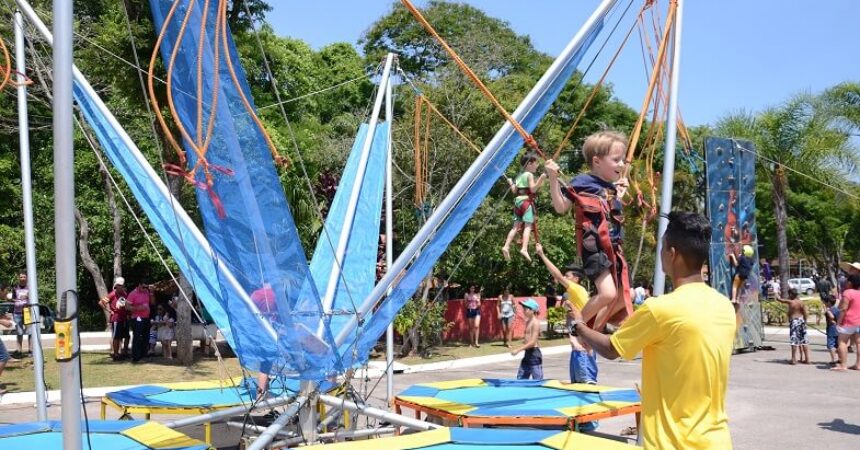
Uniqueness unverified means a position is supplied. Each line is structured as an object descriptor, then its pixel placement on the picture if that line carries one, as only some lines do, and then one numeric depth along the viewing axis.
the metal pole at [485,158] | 5.93
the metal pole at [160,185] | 5.61
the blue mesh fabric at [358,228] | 8.08
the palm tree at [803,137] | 22.73
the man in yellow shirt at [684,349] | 3.02
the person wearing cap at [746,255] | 13.98
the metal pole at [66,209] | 3.29
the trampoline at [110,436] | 5.28
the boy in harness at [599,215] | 4.70
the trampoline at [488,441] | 5.30
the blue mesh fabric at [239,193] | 5.50
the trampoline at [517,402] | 7.04
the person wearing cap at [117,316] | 14.60
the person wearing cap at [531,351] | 9.46
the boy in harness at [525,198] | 7.14
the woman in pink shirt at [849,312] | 12.17
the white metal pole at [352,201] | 7.07
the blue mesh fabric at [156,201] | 6.23
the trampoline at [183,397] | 7.31
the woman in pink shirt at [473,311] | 18.83
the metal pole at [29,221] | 7.36
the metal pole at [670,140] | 5.95
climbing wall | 15.26
